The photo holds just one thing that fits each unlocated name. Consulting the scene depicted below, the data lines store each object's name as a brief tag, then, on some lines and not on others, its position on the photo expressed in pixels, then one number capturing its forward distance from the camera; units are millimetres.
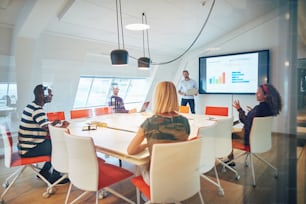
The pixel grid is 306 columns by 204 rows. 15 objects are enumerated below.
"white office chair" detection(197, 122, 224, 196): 1998
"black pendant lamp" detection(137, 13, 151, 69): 3672
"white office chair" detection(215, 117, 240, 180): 2400
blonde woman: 1639
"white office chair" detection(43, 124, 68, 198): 2073
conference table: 1698
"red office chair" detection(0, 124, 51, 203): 2340
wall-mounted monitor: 2197
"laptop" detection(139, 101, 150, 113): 3308
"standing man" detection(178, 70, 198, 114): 3039
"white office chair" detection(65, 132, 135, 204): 1703
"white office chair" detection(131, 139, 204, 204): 1467
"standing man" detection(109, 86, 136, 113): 3791
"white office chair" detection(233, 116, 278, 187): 1797
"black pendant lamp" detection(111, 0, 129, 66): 2873
